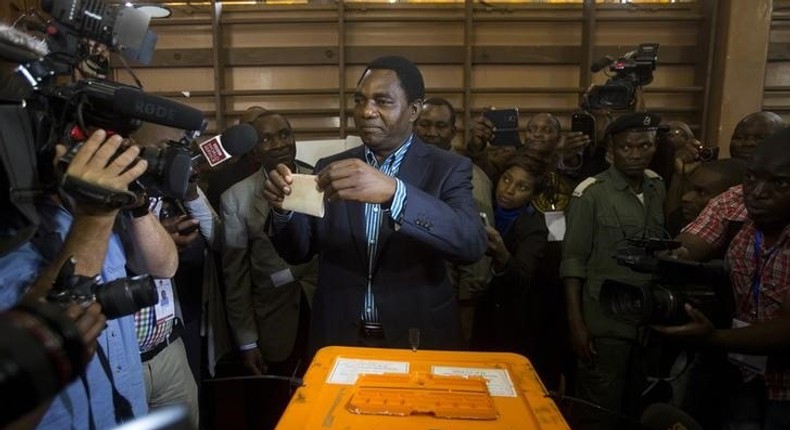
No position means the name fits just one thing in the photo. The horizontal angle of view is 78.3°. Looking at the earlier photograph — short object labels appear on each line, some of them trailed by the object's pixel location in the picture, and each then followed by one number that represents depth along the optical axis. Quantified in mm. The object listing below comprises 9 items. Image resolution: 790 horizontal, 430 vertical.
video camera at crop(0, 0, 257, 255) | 896
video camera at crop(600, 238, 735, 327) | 1303
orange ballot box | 874
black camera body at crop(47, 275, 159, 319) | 798
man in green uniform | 2191
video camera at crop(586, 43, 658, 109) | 2729
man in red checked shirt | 1308
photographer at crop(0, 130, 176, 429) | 937
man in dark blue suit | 1510
